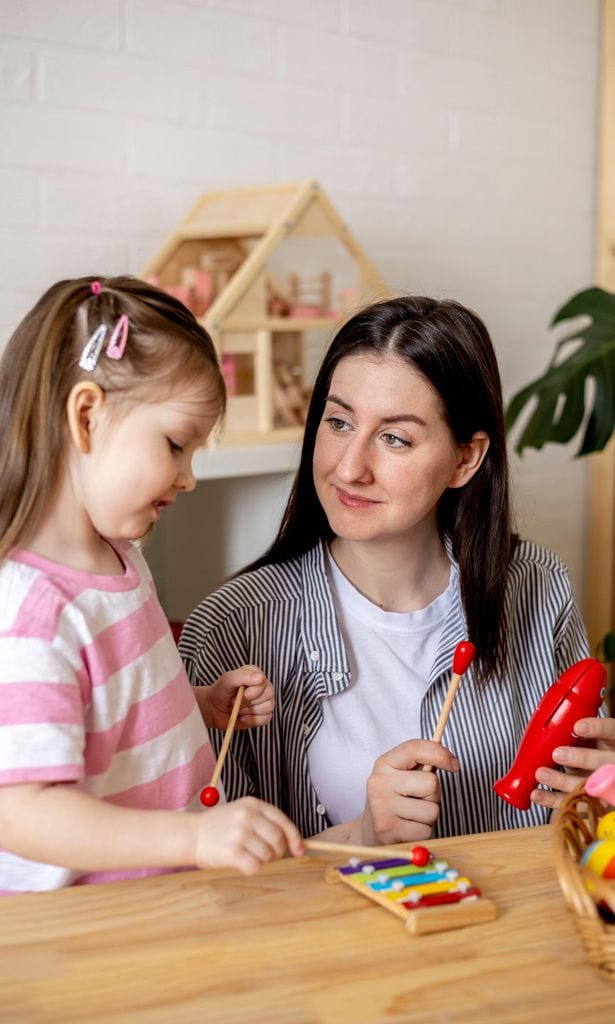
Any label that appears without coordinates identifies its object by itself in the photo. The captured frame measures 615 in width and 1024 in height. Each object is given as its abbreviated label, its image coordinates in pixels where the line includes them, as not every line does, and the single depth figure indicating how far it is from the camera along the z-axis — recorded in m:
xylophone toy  0.99
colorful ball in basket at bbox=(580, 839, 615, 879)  1.02
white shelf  2.31
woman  1.56
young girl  0.99
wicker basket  0.92
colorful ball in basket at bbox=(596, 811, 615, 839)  1.07
